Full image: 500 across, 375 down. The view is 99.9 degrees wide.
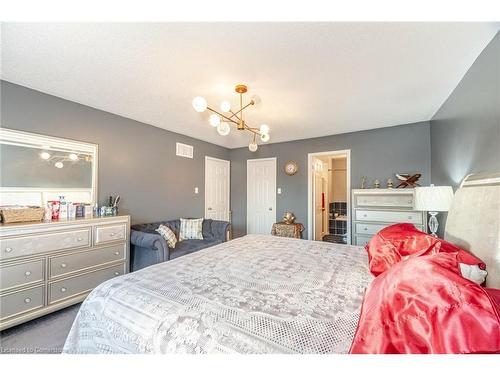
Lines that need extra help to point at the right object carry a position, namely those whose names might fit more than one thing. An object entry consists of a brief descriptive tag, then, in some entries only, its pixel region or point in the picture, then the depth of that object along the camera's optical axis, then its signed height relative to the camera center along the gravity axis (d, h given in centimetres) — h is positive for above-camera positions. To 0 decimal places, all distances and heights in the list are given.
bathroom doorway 439 -12
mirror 219 +28
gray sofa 268 -78
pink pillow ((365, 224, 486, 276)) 117 -34
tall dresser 296 -27
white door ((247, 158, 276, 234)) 484 -6
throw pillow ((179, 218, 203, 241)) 363 -66
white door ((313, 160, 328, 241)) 460 -16
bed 82 -55
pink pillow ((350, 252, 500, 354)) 54 -34
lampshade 207 -4
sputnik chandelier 187 +77
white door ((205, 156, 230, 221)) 473 +10
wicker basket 202 -22
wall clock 455 +55
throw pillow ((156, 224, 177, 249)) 300 -62
